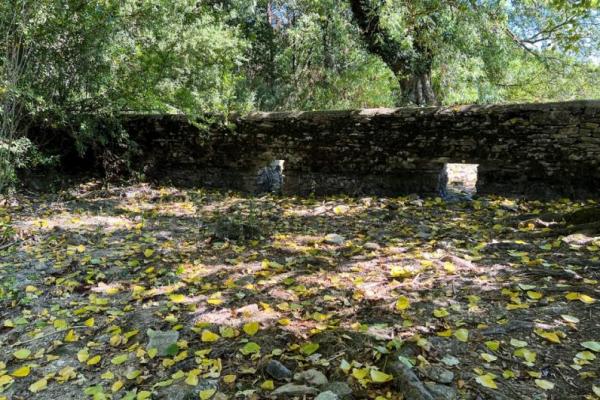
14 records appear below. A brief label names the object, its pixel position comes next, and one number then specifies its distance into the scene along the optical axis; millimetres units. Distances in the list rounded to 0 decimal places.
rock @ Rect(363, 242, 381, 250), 4609
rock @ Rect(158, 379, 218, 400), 2465
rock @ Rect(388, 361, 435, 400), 2215
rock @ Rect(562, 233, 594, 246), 4219
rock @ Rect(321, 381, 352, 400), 2309
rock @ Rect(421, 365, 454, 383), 2352
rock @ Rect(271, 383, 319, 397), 2355
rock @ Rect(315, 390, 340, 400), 2281
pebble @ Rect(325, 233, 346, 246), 4906
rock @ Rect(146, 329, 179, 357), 2924
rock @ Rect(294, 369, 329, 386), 2438
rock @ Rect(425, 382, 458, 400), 2221
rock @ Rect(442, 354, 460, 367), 2477
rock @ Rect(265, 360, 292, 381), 2529
